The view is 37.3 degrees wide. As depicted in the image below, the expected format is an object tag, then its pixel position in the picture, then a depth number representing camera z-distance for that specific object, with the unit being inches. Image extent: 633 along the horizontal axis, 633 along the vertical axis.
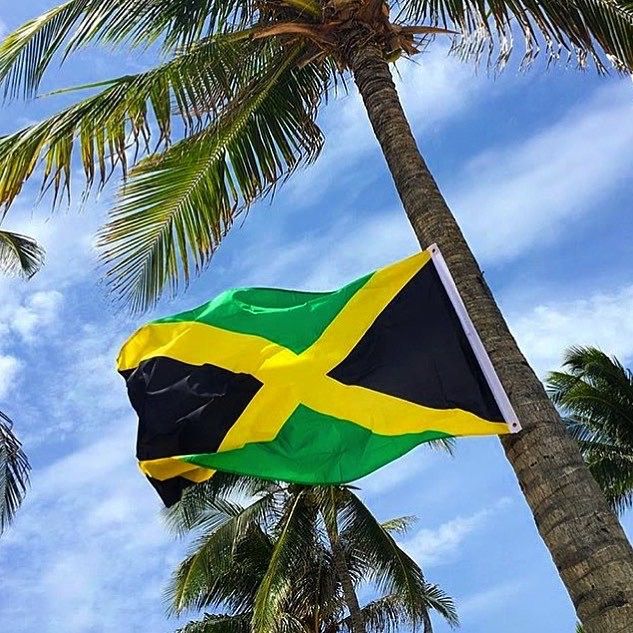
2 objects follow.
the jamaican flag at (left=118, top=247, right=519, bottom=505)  206.5
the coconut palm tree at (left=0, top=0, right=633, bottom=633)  283.9
